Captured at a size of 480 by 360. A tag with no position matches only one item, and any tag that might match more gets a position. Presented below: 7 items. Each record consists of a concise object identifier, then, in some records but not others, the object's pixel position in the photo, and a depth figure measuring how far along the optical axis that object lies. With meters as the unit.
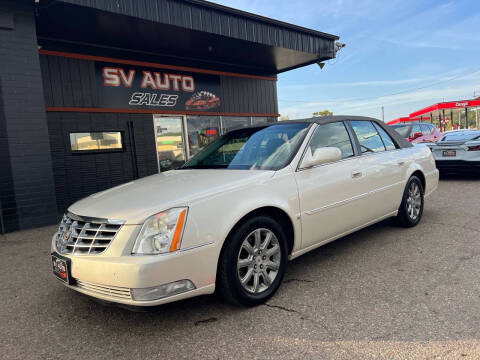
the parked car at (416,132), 11.17
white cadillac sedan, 2.30
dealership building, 6.10
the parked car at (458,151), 8.31
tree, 72.55
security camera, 10.13
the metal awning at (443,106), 32.62
